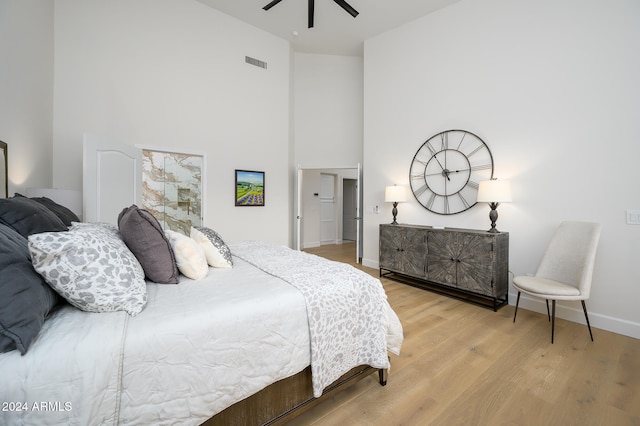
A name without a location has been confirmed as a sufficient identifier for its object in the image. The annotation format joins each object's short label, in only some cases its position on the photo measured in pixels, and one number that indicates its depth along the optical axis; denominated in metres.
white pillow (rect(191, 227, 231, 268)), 1.86
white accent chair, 2.32
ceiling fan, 2.99
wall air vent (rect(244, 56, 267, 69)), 4.63
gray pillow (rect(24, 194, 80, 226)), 1.83
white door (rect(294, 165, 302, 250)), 5.32
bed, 0.84
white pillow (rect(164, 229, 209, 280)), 1.60
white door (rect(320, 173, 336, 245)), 7.44
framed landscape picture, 4.56
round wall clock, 3.48
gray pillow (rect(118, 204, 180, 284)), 1.45
